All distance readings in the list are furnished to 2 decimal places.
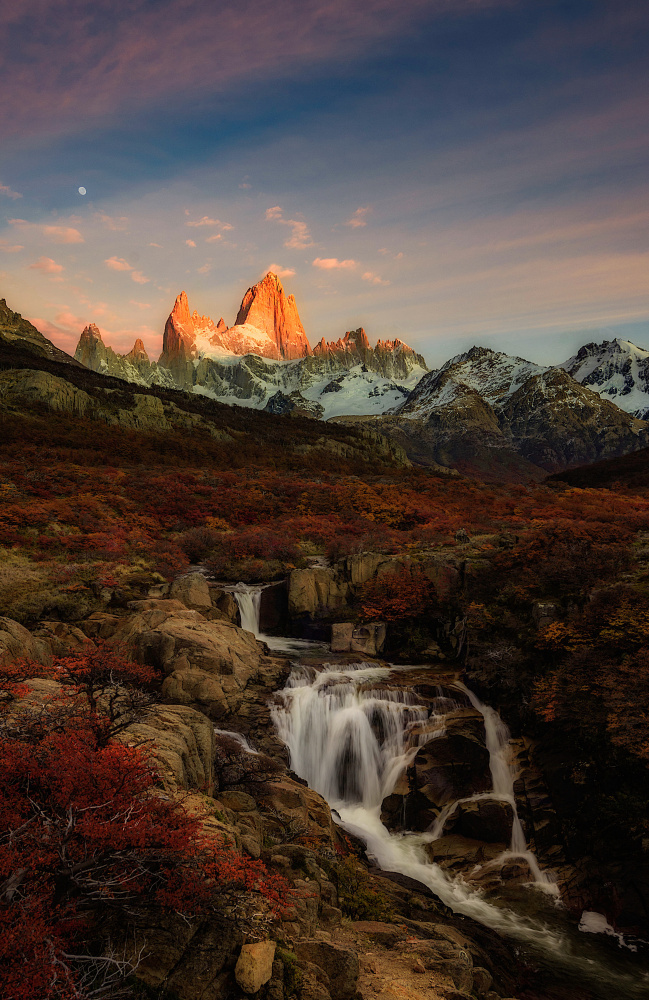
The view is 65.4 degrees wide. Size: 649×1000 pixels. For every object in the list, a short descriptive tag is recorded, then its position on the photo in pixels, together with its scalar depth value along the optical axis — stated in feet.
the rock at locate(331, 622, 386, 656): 80.38
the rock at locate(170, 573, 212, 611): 79.00
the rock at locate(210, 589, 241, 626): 84.58
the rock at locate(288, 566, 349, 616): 89.20
